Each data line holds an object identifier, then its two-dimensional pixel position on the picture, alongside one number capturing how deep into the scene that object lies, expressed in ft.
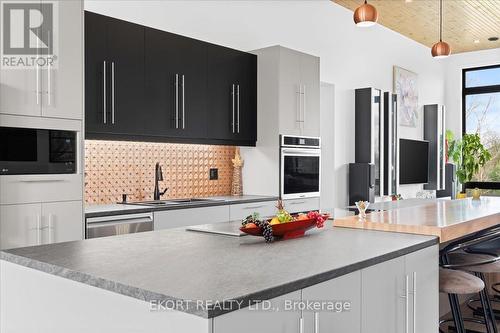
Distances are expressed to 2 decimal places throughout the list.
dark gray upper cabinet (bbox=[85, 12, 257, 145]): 12.18
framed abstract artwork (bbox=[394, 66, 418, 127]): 27.35
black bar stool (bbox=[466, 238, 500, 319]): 10.92
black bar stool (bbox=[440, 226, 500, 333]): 8.45
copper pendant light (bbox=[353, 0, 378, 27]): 12.46
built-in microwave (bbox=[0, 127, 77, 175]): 9.96
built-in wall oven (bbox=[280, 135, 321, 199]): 16.35
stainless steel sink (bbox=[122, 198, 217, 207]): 13.07
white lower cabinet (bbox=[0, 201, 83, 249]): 9.71
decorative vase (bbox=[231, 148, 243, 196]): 17.02
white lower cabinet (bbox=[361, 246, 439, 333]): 6.04
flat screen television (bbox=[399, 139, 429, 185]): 27.17
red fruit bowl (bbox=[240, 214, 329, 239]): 7.16
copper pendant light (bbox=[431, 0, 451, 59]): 16.57
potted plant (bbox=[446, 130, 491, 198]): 30.12
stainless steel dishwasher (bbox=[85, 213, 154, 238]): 11.03
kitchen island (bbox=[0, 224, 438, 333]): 4.28
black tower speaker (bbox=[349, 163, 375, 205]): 22.06
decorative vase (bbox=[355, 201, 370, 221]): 8.77
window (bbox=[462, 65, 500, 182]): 31.30
